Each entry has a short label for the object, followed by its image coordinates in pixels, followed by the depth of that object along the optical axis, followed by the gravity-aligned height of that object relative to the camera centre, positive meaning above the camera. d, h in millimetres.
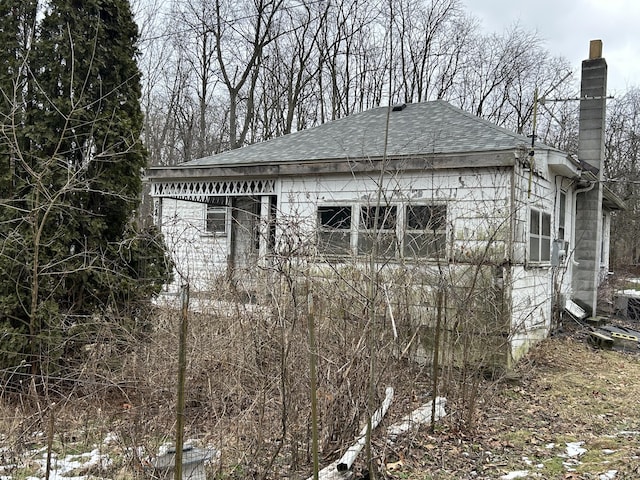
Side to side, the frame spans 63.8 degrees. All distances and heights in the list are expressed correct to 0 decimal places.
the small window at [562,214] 10672 +744
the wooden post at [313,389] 3258 -954
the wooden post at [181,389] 2736 -803
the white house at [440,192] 7520 +934
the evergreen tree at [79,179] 5633 +653
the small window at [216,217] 12352 +535
